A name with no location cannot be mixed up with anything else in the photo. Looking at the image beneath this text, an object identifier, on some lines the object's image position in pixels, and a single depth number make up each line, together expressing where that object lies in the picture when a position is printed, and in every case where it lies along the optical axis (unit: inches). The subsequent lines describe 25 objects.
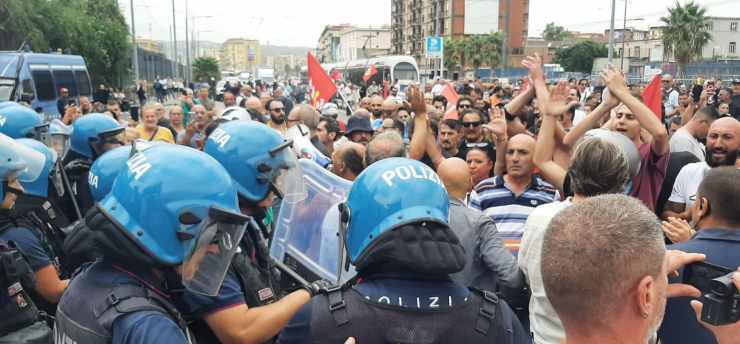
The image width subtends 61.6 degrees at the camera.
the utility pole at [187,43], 1790.8
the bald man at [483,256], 121.6
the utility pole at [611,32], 823.1
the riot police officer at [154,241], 71.1
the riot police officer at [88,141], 181.6
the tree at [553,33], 4776.1
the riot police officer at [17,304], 100.7
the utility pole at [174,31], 1541.6
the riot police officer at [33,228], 112.2
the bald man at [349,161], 169.0
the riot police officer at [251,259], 83.8
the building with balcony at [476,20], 3312.0
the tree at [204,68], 2496.3
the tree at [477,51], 2652.6
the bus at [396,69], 1330.0
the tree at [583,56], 2992.1
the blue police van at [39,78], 596.7
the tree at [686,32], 1875.0
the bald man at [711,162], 178.2
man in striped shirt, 153.7
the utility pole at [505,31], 1159.6
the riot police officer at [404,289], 71.0
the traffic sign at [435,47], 1294.3
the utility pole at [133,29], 1082.3
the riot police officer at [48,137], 147.3
